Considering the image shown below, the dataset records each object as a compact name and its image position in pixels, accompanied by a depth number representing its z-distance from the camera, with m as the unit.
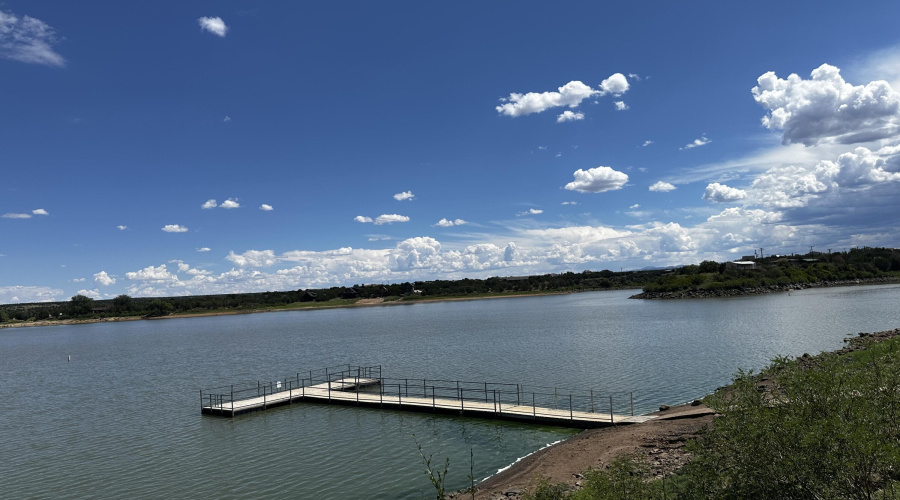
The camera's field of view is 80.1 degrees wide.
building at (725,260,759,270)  188.12
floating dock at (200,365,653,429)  29.59
